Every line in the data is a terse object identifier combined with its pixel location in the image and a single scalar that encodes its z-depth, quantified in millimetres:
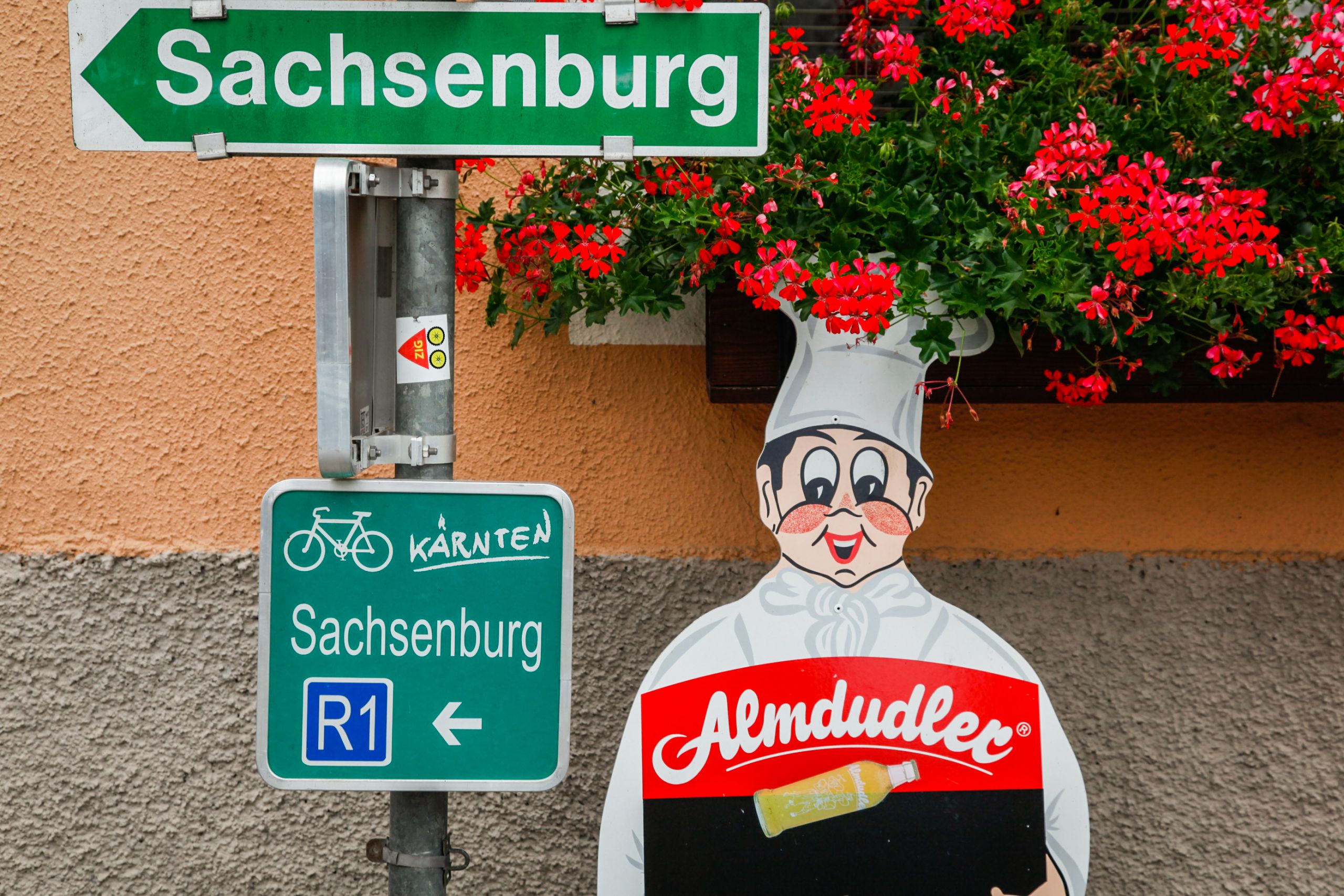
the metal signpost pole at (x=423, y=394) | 1601
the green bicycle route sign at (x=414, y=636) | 1580
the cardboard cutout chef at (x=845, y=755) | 2086
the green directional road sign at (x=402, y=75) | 1534
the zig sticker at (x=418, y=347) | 1606
